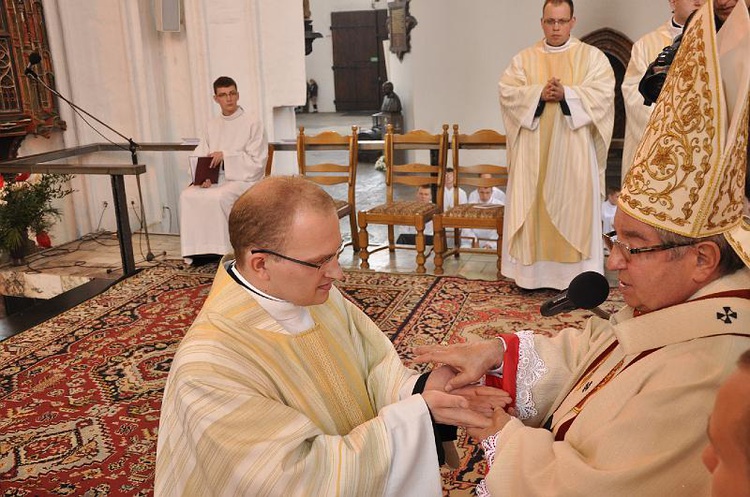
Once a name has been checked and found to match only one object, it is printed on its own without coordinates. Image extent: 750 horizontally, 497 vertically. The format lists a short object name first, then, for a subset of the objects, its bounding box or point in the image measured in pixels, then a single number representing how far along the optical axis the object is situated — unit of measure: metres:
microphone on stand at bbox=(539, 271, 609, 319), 2.01
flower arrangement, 7.08
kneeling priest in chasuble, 1.73
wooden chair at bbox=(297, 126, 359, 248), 7.21
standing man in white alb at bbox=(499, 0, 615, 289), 5.66
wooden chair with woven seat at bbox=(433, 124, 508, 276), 6.30
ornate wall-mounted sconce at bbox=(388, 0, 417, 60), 12.75
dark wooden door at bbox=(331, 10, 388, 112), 19.45
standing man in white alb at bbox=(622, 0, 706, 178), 5.73
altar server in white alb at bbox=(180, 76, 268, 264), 7.18
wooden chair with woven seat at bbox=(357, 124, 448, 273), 6.59
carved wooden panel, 8.10
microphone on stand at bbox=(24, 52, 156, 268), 6.95
